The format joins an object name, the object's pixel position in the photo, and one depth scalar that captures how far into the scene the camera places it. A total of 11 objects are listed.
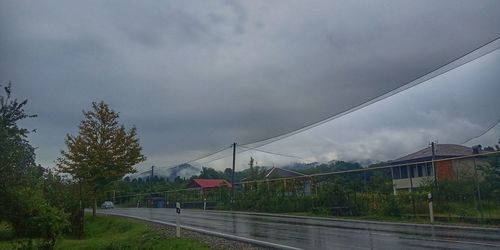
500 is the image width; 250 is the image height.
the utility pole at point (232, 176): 47.80
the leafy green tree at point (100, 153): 31.00
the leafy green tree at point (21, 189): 17.78
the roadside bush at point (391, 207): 27.22
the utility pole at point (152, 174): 88.22
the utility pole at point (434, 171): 25.33
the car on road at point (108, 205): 66.56
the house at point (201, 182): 76.87
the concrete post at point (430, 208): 24.02
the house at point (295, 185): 35.53
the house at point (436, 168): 23.48
